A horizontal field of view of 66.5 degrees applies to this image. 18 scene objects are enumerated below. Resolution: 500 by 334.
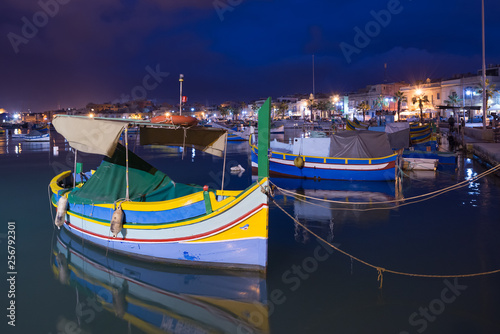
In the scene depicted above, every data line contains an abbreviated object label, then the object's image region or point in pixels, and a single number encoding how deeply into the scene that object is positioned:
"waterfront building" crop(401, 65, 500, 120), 68.69
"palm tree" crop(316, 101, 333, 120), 113.39
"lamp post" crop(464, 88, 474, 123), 69.62
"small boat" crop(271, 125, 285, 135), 67.88
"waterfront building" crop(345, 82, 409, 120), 91.56
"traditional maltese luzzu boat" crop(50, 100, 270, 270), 8.26
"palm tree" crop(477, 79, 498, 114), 60.14
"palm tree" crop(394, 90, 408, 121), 82.36
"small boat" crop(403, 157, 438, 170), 24.45
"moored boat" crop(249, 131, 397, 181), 21.08
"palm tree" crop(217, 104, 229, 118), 164.50
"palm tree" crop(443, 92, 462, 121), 71.69
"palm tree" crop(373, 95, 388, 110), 91.09
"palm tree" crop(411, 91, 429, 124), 78.32
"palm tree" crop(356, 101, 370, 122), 90.80
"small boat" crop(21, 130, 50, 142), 65.81
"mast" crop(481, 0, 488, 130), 31.18
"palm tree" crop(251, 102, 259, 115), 146.25
